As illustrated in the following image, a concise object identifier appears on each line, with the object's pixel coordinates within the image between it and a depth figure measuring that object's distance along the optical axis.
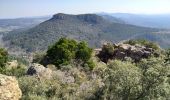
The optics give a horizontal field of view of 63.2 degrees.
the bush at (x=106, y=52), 30.09
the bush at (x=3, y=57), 28.85
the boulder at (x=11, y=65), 29.29
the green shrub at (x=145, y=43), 30.39
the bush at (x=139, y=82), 12.89
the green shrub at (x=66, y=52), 27.50
